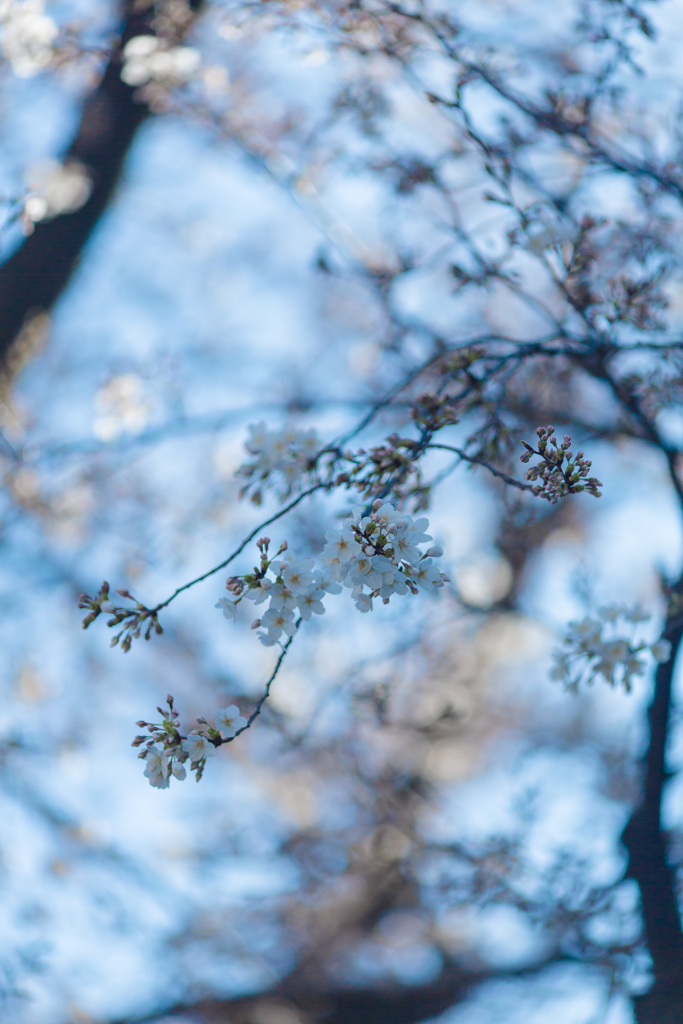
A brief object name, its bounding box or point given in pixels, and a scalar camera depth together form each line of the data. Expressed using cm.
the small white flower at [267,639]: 329
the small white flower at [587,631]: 354
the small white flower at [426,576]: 327
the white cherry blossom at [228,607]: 328
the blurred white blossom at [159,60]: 460
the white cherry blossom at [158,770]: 328
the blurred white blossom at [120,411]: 572
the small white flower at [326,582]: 329
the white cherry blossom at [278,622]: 329
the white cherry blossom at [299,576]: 328
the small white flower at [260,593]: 329
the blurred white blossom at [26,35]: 401
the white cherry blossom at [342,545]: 327
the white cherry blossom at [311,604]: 329
